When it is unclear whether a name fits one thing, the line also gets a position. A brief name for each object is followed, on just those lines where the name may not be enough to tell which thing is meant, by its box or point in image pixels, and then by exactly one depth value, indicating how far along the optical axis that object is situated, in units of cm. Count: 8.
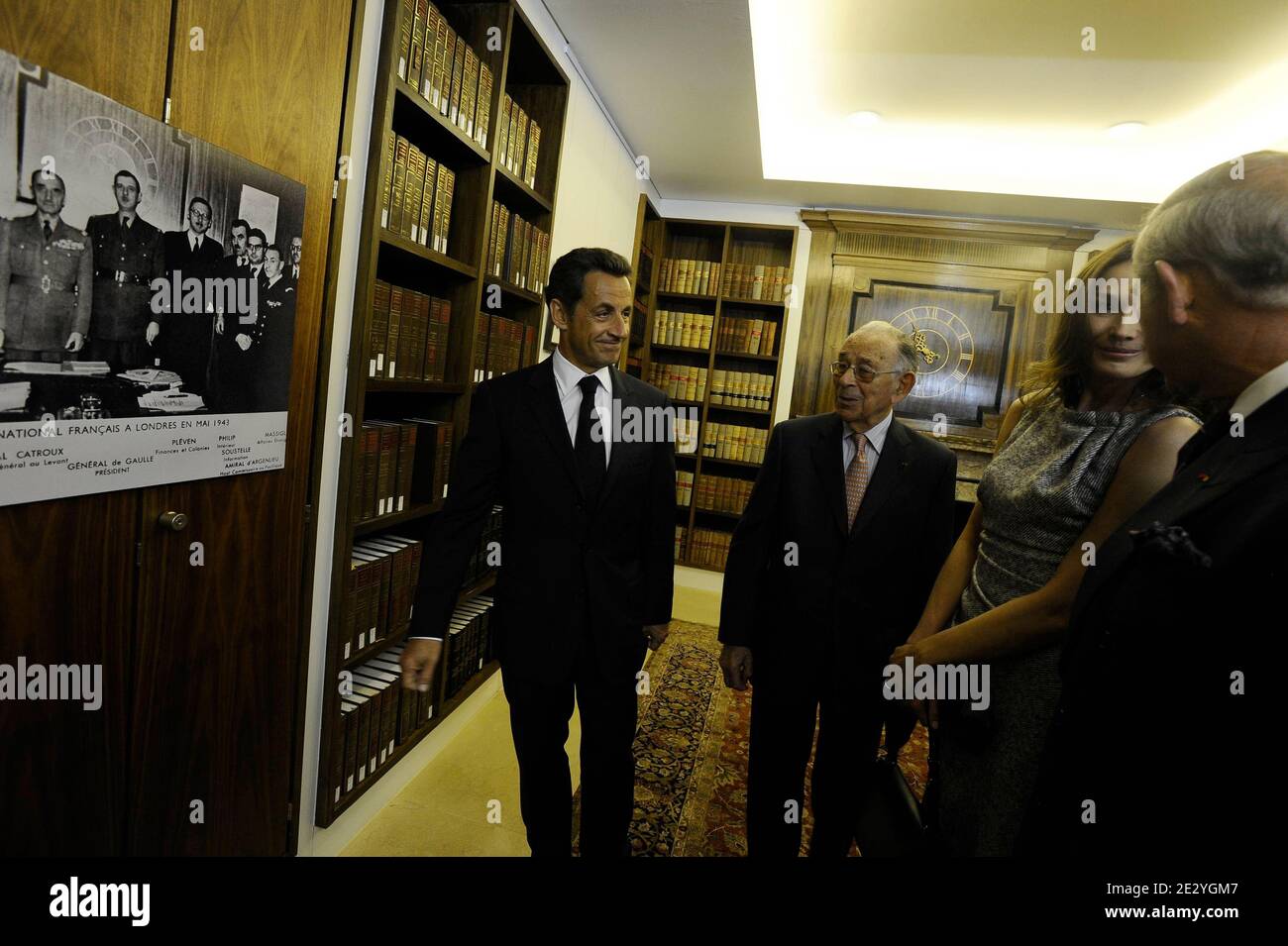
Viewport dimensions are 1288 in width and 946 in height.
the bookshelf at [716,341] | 532
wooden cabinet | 107
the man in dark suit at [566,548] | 167
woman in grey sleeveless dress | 115
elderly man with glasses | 170
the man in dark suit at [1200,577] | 70
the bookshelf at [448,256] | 184
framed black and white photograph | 98
